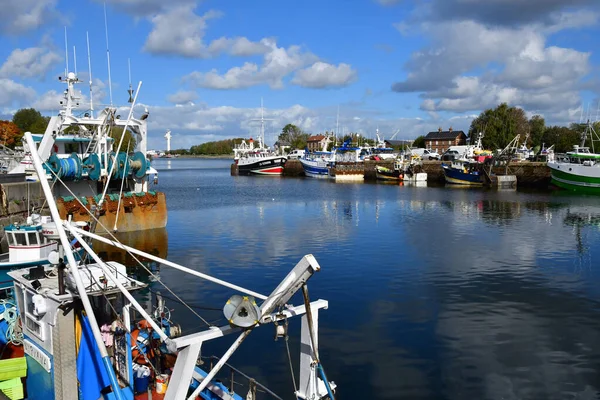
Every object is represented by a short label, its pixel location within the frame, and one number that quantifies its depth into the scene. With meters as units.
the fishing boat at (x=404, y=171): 113.62
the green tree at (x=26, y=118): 137.38
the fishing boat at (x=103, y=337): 9.41
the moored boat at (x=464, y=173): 102.62
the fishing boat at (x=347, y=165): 125.56
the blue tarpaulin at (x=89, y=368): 11.91
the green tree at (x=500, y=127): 152.62
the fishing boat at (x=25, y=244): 23.59
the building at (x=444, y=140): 181.00
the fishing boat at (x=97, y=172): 39.41
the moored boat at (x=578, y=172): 87.12
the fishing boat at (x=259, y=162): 141.25
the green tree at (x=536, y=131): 164.62
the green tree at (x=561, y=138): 139.50
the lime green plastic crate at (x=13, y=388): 12.96
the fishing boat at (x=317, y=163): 132.88
